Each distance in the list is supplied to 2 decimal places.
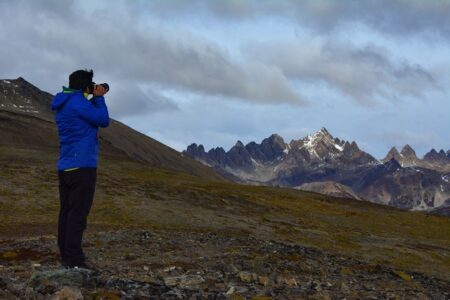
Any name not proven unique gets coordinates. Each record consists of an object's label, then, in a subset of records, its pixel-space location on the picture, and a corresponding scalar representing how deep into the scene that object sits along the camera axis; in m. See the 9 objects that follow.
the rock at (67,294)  10.56
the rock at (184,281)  14.64
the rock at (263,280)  16.00
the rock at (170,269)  17.13
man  14.29
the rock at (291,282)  16.23
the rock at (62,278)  11.84
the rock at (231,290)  13.50
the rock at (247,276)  16.19
